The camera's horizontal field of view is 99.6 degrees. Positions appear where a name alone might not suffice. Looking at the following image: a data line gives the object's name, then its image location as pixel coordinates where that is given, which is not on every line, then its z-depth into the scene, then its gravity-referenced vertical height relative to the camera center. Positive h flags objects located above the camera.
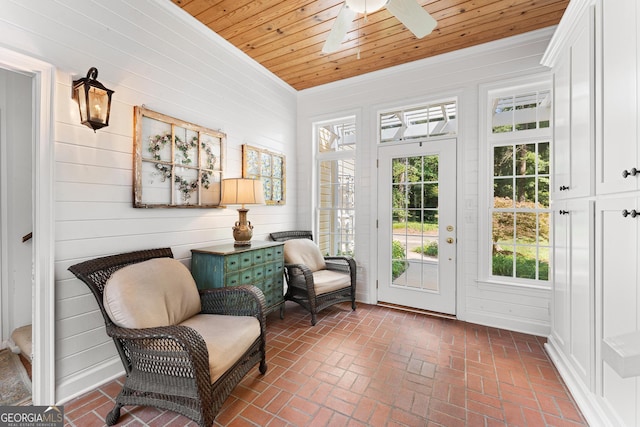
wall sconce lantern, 1.78 +0.75
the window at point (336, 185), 3.98 +0.42
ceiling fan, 1.81 +1.40
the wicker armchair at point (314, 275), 3.07 -0.78
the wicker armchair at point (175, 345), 1.48 -0.80
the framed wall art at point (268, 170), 3.27 +0.56
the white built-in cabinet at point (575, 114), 1.70 +0.72
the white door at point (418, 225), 3.25 -0.15
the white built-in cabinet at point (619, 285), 1.29 -0.38
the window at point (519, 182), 2.89 +0.34
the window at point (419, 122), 3.32 +1.17
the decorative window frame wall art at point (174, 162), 2.20 +0.46
